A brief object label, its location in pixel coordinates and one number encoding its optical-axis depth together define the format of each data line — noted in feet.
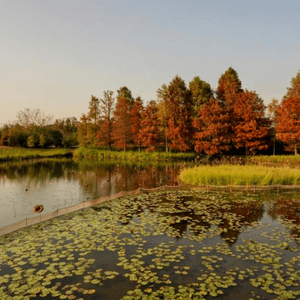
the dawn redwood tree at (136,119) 163.22
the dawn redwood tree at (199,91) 162.91
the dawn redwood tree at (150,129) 148.46
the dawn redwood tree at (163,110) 150.92
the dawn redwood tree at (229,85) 160.70
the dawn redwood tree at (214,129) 129.59
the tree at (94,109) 179.77
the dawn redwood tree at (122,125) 162.61
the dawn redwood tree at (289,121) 123.24
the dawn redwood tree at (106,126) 169.51
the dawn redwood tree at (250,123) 129.90
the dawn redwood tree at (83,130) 177.47
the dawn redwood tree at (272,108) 161.37
